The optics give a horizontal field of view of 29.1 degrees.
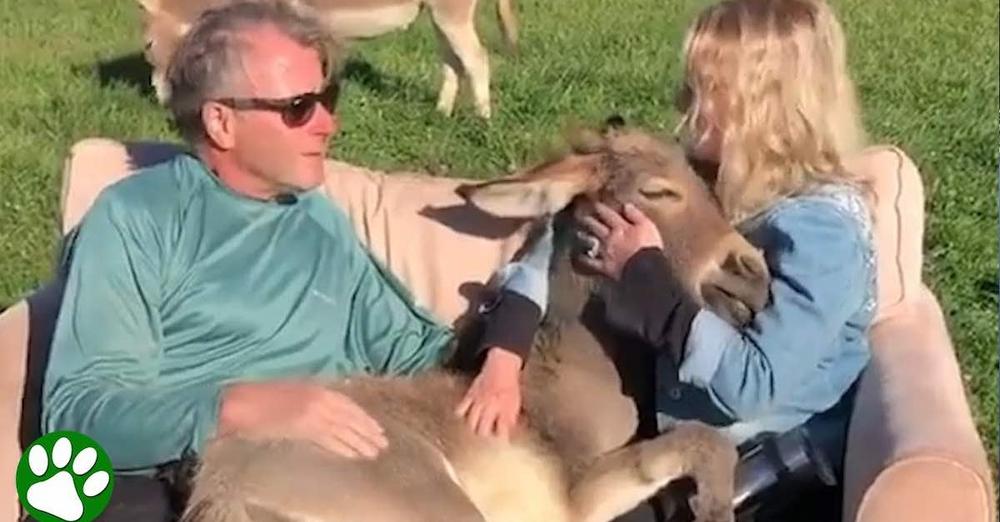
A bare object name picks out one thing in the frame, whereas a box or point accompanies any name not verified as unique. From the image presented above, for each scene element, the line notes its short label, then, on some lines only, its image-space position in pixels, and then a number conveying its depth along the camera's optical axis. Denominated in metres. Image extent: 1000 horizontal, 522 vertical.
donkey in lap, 3.21
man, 3.32
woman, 3.51
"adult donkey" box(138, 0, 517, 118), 9.66
